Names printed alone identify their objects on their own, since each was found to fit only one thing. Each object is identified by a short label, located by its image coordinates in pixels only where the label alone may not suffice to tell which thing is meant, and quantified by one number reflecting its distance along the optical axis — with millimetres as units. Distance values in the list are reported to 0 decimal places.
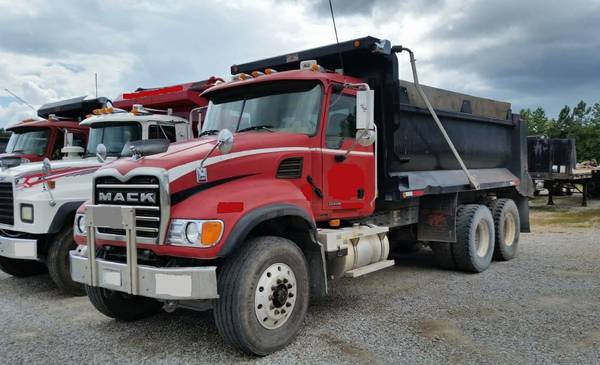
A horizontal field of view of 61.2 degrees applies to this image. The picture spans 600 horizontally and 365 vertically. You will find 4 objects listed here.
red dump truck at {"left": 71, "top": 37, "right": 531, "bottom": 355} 4137
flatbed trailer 17984
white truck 6285
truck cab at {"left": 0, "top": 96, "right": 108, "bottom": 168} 8930
